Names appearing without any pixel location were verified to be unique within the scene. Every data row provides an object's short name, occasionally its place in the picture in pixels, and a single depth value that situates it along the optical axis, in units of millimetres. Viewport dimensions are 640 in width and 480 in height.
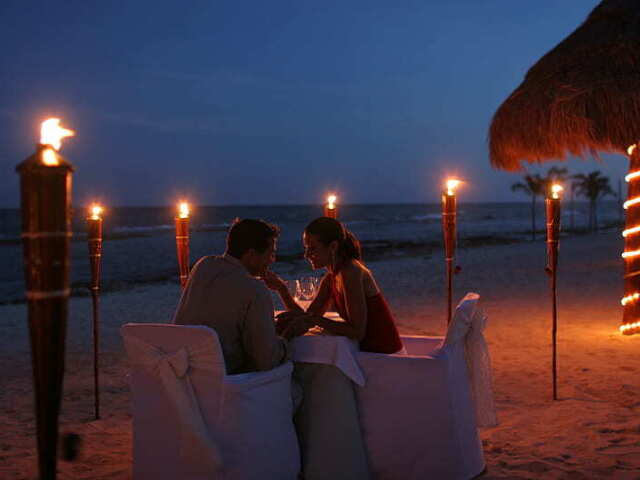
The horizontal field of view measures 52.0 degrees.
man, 2787
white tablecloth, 2926
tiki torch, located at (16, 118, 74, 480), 1560
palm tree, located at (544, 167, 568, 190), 40562
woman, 3145
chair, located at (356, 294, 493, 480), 2920
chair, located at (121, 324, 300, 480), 2664
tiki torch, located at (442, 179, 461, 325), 4332
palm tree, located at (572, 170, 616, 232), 43969
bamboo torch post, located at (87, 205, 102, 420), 3859
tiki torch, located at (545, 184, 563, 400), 4258
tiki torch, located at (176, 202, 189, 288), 3883
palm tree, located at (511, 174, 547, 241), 41062
